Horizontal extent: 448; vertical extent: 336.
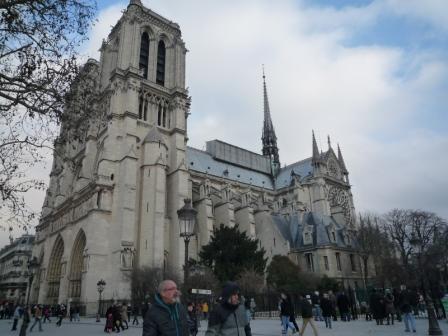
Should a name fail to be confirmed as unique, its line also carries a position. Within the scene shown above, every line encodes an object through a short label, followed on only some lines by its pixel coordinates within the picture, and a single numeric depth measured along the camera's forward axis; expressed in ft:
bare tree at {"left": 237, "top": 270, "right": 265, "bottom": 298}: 92.35
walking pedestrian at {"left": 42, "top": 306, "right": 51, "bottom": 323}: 93.22
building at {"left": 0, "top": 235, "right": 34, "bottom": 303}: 231.71
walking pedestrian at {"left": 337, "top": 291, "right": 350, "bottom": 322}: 56.85
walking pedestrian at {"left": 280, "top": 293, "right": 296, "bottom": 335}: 38.47
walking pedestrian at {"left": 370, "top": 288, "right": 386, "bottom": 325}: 49.71
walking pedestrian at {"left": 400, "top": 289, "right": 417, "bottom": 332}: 38.11
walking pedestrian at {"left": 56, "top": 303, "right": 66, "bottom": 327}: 69.38
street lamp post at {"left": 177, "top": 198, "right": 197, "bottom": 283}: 38.27
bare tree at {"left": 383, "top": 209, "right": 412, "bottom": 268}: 146.41
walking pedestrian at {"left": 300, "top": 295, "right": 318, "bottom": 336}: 35.76
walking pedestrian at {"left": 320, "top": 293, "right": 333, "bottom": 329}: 46.81
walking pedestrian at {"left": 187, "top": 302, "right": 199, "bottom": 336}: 29.89
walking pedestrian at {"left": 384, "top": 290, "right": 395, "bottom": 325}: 50.23
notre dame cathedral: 115.55
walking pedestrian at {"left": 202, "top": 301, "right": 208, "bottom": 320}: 76.89
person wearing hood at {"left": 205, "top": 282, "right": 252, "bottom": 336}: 14.23
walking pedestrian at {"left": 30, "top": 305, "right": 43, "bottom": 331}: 58.50
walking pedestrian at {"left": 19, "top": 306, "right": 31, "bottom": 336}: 40.28
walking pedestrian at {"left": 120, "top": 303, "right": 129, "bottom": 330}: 62.49
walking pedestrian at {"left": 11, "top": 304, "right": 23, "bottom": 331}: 62.22
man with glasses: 12.55
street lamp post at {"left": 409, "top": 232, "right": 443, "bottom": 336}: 34.71
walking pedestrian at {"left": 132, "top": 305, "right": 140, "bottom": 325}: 74.75
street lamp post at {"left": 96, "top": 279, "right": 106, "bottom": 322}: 83.62
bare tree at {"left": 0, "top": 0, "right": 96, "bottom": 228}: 35.37
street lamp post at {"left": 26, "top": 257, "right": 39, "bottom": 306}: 90.55
